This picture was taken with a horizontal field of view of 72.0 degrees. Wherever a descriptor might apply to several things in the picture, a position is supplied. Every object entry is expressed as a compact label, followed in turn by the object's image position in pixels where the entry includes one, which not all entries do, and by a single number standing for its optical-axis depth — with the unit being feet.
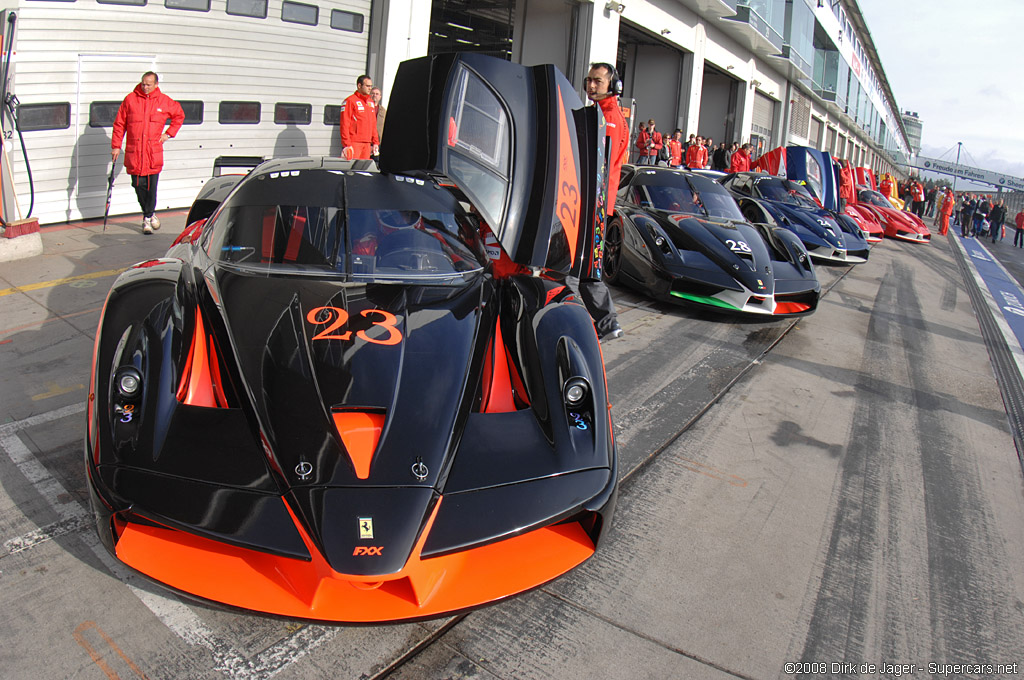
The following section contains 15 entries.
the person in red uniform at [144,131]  22.47
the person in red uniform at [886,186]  87.30
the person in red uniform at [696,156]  54.39
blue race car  34.01
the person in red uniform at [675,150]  53.83
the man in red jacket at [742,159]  58.75
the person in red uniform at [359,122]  27.71
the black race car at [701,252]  19.53
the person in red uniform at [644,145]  52.37
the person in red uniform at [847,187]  54.30
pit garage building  22.95
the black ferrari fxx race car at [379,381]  6.35
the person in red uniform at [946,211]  78.08
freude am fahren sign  272.92
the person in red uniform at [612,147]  16.14
